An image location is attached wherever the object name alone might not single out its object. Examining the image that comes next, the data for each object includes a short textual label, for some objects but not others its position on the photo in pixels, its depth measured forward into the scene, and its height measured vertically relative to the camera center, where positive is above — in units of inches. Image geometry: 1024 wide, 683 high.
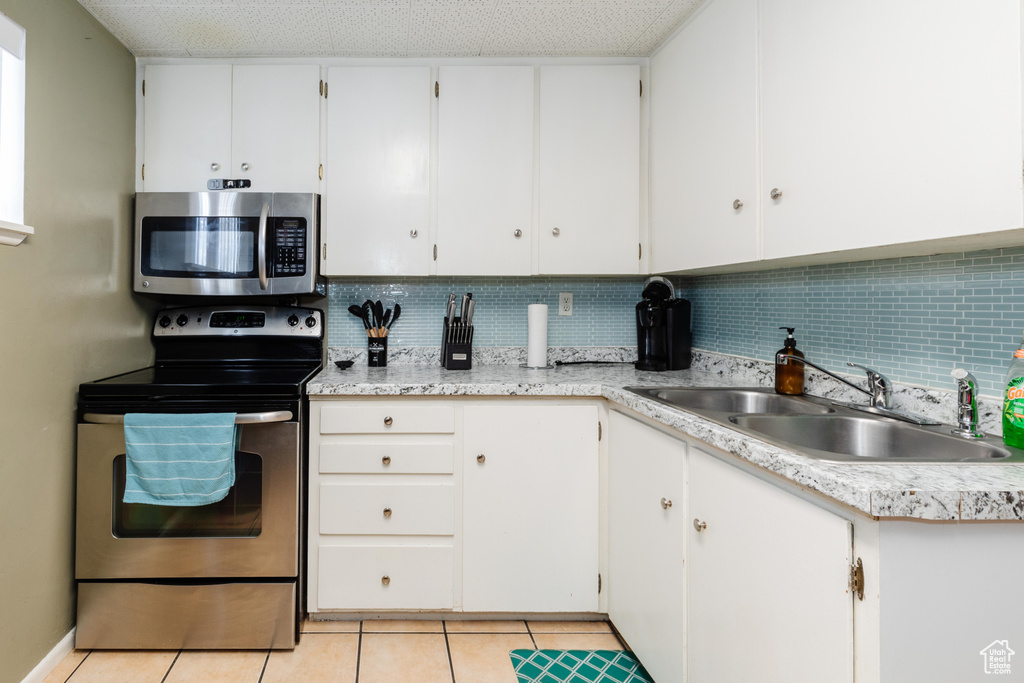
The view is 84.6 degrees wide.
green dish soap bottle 40.9 -4.1
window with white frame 60.9 +23.4
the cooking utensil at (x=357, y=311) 96.1 +6.2
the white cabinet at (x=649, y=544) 56.1 -22.0
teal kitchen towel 67.8 -13.5
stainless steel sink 42.0 -7.4
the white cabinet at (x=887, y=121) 36.0 +17.4
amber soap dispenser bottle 67.3 -2.9
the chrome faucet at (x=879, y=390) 56.7 -4.2
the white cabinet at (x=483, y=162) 86.7 +28.8
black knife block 90.9 +0.0
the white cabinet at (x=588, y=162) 87.3 +29.1
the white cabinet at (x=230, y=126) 85.5 +33.8
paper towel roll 92.3 +2.0
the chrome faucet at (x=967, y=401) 46.6 -4.3
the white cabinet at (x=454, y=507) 75.6 -21.6
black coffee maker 89.9 +3.1
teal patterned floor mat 66.2 -38.8
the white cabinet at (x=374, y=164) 86.4 +28.2
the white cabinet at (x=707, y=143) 61.6 +25.7
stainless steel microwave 83.0 +15.4
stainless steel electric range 69.7 -24.1
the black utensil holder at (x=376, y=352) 94.5 -0.7
